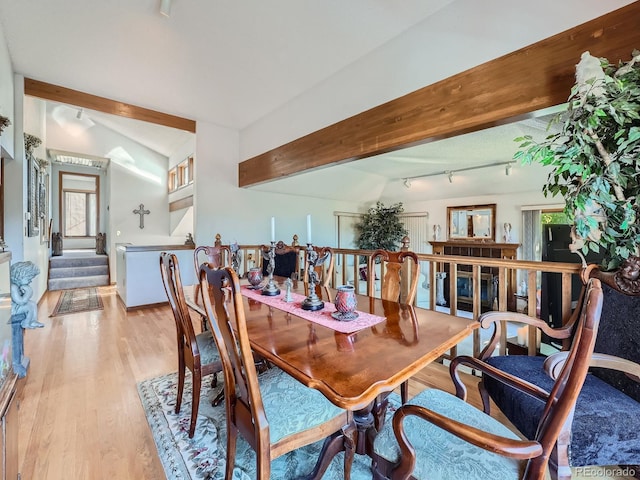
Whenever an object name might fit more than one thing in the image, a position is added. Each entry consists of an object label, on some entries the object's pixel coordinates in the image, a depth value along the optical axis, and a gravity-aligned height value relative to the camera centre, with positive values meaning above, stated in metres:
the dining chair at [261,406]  1.02 -0.69
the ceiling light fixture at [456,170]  4.88 +1.31
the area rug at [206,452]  1.46 -1.17
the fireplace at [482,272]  5.75 -0.73
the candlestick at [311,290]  1.69 -0.31
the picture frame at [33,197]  3.79 +0.58
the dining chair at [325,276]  2.06 -0.32
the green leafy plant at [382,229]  6.82 +0.24
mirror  5.90 +0.36
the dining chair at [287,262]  3.41 -0.27
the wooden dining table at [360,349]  0.92 -0.44
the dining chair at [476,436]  0.74 -0.67
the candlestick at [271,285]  2.08 -0.34
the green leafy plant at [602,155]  1.25 +0.40
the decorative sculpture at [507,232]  5.63 +0.14
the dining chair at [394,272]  1.95 -0.24
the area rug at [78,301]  4.39 -1.06
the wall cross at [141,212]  6.72 +0.62
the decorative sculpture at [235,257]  2.30 -0.14
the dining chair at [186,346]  1.66 -0.68
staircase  6.02 -0.70
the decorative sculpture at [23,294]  2.38 -0.46
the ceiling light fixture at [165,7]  2.28 +1.85
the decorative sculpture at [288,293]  1.90 -0.36
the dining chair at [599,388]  1.08 -0.69
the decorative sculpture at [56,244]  7.13 -0.13
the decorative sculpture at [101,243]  7.34 -0.10
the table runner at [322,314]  1.42 -0.42
